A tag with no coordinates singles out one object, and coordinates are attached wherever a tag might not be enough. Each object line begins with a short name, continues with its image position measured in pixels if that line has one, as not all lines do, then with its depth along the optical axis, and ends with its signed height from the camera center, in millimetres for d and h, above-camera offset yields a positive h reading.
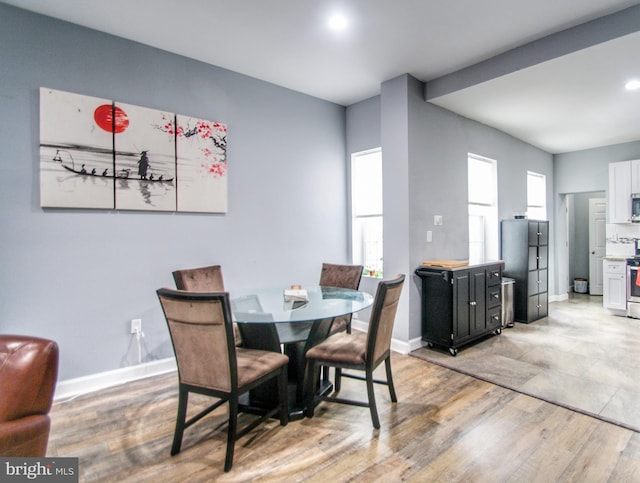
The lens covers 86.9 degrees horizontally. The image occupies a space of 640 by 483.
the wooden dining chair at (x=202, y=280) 2762 -346
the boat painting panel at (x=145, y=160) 2857 +702
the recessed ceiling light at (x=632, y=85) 3354 +1543
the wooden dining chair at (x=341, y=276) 3359 -379
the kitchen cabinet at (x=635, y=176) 5219 +940
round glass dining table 2168 -615
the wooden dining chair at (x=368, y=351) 2113 -742
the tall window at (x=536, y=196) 5906 +739
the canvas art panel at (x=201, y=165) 3146 +727
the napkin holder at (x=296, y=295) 2574 -440
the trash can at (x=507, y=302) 4453 -868
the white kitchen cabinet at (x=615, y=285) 5047 -739
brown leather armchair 1204 -587
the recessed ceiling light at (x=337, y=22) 2594 +1710
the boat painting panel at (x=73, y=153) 2559 +693
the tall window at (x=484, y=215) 4812 +327
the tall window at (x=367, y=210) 4332 +378
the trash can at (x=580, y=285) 6973 -1000
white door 6766 -111
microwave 5215 +450
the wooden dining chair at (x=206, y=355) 1741 -626
